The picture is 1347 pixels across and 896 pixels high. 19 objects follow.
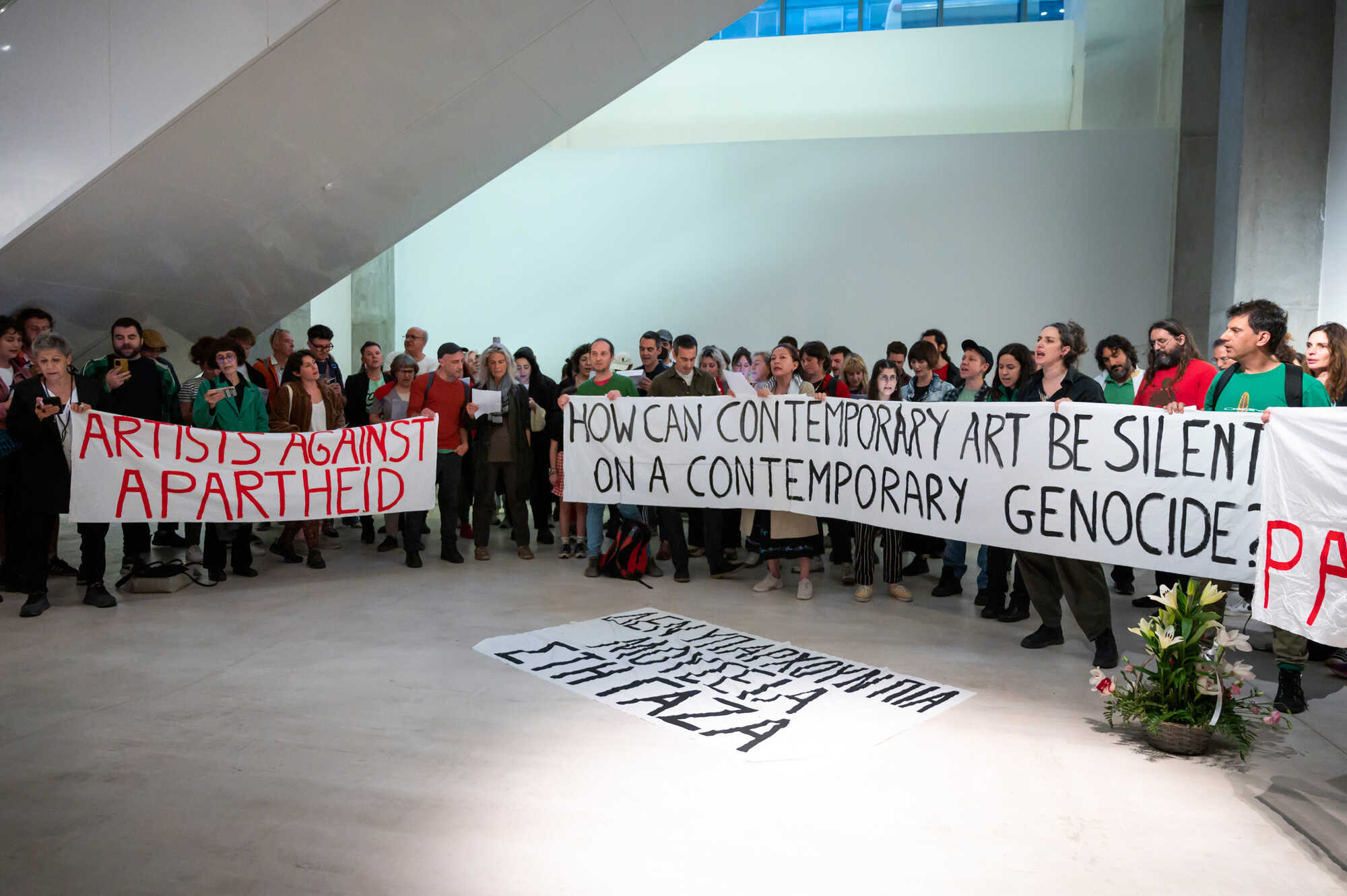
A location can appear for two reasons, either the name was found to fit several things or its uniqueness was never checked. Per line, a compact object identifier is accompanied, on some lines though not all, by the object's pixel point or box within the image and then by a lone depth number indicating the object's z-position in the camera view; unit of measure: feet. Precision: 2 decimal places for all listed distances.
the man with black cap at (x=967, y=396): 19.03
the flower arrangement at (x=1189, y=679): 11.18
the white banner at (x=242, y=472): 18.29
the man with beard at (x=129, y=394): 18.48
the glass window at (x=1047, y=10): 41.65
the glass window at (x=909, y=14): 43.39
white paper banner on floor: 11.83
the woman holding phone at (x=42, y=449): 17.39
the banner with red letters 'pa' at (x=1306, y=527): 10.87
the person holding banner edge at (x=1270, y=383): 12.70
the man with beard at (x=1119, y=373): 20.06
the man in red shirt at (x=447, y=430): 22.12
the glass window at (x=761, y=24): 45.39
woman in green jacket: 20.13
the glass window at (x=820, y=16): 44.29
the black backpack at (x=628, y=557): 20.68
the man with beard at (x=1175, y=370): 18.49
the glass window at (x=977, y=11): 43.32
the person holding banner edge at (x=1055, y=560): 14.94
